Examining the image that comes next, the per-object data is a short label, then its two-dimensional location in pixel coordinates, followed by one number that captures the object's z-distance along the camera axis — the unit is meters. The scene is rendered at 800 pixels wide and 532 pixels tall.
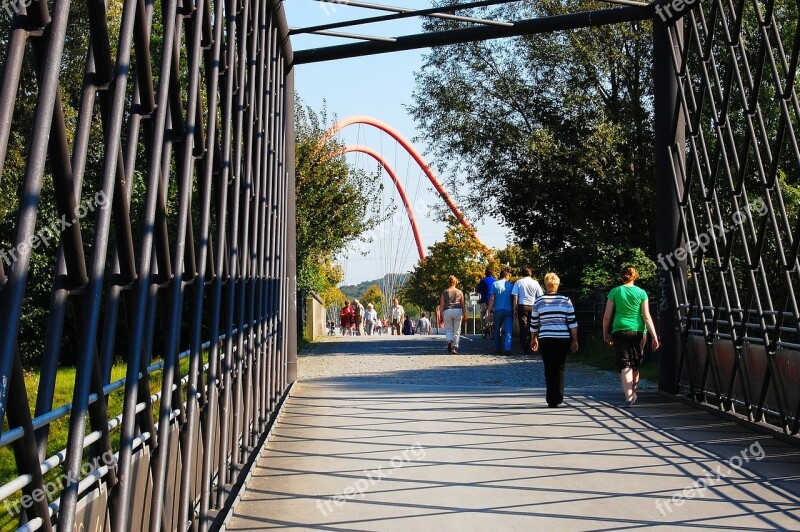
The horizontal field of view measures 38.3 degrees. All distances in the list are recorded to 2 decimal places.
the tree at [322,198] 30.22
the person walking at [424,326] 66.38
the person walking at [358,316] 54.22
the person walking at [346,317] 54.25
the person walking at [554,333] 13.00
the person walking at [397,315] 54.81
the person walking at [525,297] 21.94
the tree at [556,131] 26.33
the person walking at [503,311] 23.38
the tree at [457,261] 78.25
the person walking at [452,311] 25.06
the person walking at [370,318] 55.32
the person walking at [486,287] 26.39
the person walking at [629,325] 13.04
